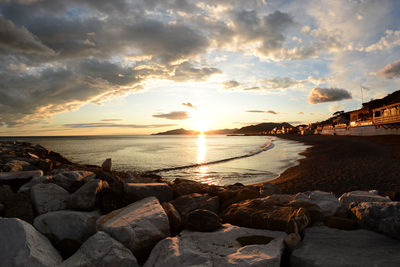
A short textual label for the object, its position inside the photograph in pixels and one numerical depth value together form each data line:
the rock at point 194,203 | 4.36
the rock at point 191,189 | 5.22
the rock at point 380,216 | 2.98
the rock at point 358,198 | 4.33
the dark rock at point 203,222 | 3.45
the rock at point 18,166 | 6.21
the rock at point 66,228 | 3.17
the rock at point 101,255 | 2.59
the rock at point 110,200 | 4.07
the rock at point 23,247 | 2.46
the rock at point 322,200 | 3.78
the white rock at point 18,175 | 4.78
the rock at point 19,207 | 3.58
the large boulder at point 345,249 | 2.49
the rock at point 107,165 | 9.35
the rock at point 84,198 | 3.97
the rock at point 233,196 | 4.79
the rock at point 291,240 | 2.90
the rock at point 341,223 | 3.41
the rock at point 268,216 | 3.31
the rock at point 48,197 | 3.88
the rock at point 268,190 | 6.51
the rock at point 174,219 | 3.67
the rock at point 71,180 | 4.62
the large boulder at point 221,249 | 2.53
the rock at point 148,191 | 4.45
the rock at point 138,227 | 2.96
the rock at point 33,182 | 4.36
